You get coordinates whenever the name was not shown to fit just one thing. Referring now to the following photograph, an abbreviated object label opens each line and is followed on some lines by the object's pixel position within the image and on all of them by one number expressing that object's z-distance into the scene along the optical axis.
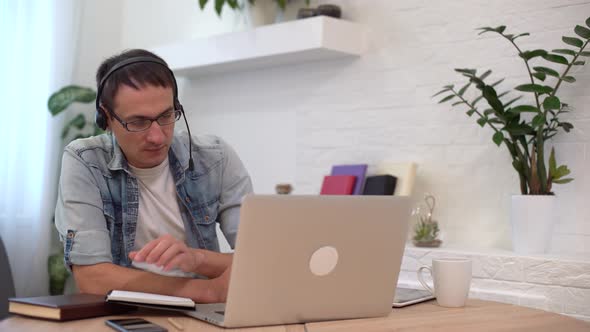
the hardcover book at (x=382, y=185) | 3.19
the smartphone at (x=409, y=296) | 1.62
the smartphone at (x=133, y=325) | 1.26
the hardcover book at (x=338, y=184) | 3.35
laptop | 1.29
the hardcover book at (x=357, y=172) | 3.36
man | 1.67
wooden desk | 1.33
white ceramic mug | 1.61
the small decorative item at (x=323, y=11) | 3.52
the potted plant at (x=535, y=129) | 2.66
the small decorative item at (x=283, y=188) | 3.61
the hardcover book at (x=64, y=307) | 1.36
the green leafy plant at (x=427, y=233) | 3.04
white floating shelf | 3.43
